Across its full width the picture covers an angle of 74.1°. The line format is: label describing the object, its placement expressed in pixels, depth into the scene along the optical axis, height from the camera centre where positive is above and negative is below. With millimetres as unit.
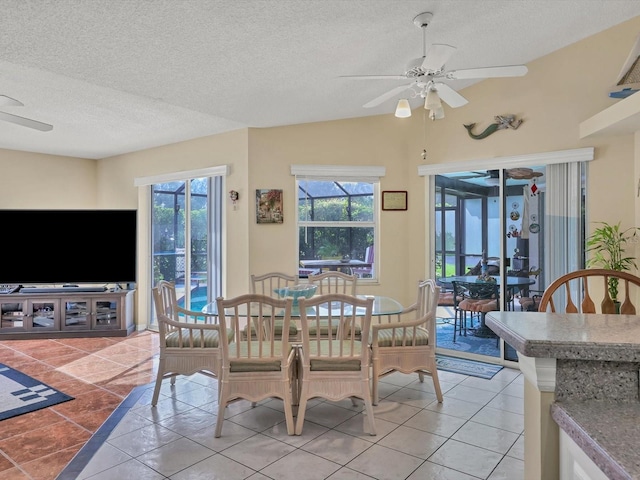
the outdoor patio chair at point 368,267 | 5004 -341
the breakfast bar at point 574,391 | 942 -377
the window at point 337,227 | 4977 +133
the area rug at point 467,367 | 3977 -1268
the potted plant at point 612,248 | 3334 -85
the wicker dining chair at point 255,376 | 2748 -894
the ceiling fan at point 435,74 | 2342 +1004
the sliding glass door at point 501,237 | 3838 +6
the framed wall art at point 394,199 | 4879 +445
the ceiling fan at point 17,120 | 3042 +981
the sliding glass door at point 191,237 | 5461 +22
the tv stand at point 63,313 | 5484 -977
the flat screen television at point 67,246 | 5523 -95
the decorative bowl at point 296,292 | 3543 -451
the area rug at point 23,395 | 3262 -1297
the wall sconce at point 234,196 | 4938 +497
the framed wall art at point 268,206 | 4855 +372
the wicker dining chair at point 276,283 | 3799 -501
